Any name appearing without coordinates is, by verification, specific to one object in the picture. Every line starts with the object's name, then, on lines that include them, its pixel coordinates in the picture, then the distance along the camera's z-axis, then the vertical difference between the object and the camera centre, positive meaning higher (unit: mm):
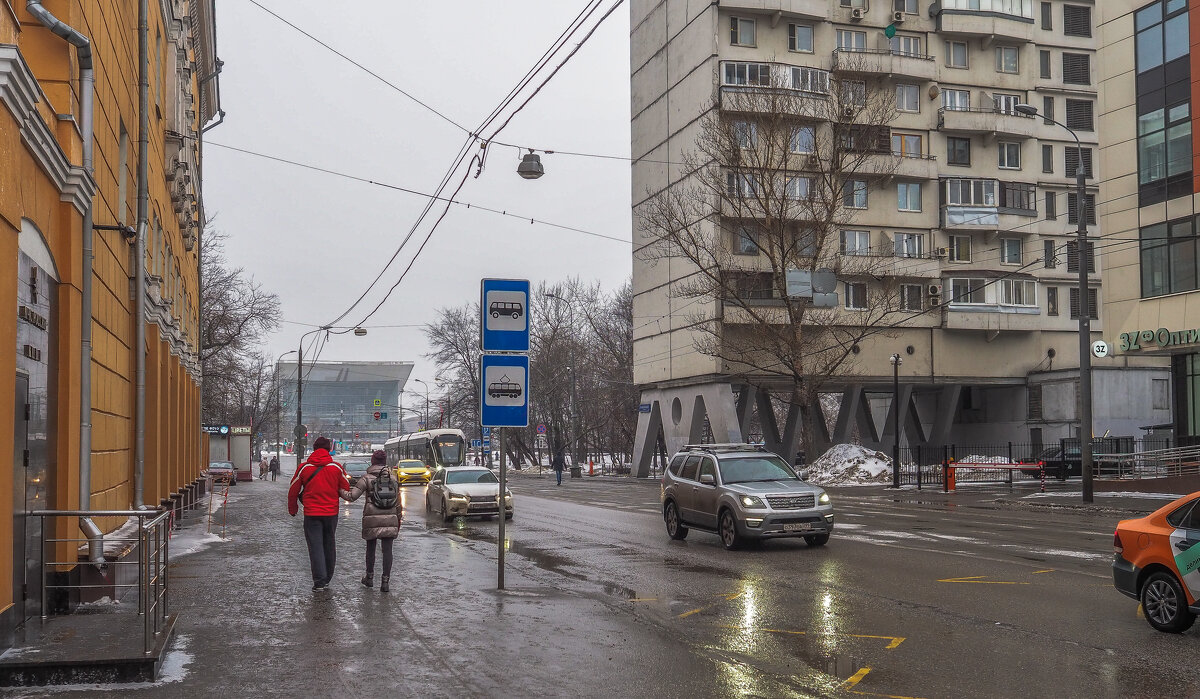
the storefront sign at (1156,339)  33812 +1962
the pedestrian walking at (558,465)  57781 -3113
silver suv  16812 -1495
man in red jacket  12570 -1046
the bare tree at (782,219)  43062 +8075
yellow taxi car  52853 -3169
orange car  9102 -1401
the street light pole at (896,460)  39750 -2148
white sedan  25594 -2047
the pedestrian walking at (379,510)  12805 -1214
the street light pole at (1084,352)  27641 +1264
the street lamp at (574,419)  65438 -773
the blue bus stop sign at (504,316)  12633 +1058
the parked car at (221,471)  54850 -3128
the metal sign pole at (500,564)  12625 -1823
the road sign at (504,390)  12443 +192
